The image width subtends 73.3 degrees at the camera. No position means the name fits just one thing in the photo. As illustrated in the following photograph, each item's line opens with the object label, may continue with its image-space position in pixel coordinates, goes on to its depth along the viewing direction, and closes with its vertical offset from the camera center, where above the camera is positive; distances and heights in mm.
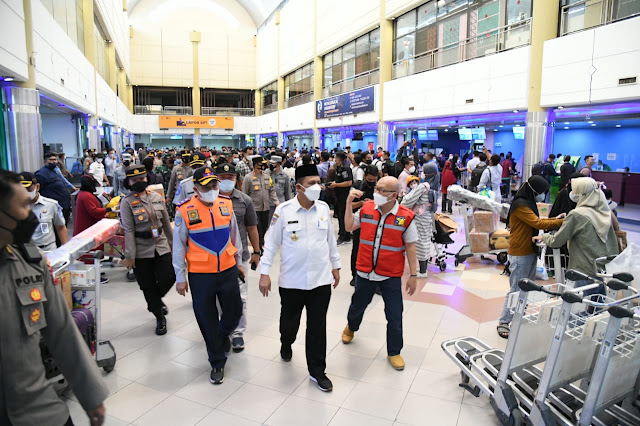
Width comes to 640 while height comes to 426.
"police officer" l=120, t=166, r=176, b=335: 4371 -901
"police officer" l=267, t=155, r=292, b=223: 7898 -513
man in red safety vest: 3816 -872
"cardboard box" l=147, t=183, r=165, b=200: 7492 -629
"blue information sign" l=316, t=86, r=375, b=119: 18938 +2394
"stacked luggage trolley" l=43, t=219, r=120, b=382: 3496 -1201
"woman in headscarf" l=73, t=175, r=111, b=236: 5703 -741
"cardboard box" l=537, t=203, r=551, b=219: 7566 -948
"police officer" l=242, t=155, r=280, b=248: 7018 -577
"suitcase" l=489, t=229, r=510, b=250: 7191 -1425
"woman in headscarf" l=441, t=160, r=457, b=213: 12500 -698
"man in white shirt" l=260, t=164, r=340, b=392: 3496 -859
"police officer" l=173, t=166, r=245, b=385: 3525 -897
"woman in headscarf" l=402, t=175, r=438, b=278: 6355 -986
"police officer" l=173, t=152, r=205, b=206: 6051 -533
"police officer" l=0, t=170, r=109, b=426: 1519 -677
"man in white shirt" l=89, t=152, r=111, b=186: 11712 -501
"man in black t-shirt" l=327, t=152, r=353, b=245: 8492 -560
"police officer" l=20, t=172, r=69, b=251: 4275 -672
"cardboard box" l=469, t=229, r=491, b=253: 7265 -1466
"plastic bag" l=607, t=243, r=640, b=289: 3432 -868
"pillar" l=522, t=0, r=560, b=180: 10820 +1581
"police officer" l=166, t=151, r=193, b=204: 8487 -418
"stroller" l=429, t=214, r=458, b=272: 7105 -1316
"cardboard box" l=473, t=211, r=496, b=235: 7059 -1103
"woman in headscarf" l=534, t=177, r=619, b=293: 3883 -685
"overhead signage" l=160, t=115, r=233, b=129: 36938 +2604
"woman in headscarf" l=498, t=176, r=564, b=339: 4277 -762
